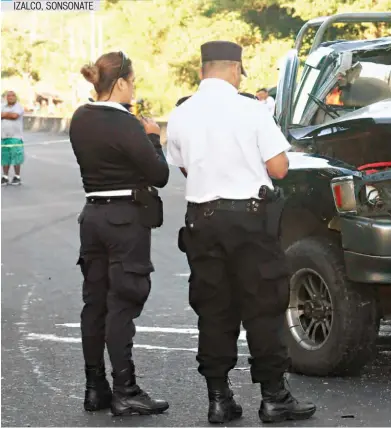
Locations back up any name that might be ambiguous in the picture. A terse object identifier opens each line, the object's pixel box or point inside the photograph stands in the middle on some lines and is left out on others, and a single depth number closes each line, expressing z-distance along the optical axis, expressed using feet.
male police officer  20.98
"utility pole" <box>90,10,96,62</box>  214.55
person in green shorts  89.20
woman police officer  21.91
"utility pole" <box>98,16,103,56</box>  226.60
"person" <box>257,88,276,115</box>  78.48
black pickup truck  23.67
